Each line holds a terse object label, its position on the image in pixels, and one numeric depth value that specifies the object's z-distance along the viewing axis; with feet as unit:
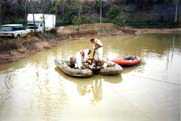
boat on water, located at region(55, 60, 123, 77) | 33.71
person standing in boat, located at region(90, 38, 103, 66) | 35.40
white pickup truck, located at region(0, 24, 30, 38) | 49.98
